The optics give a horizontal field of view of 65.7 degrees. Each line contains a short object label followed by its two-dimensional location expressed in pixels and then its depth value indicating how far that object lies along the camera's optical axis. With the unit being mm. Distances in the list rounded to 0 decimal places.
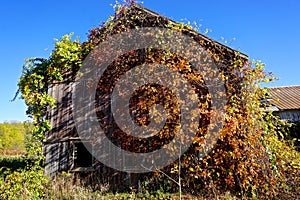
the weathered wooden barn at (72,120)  7730
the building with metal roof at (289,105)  17625
